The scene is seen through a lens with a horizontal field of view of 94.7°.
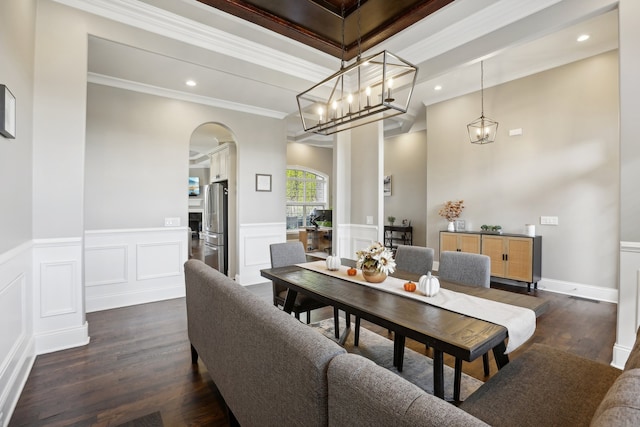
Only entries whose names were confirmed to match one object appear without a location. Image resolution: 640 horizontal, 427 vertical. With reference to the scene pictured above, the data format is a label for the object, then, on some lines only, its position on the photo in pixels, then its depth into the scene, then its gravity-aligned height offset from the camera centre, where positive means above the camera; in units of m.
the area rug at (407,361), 2.14 -1.24
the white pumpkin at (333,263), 2.63 -0.44
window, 9.67 +0.62
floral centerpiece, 2.13 -0.36
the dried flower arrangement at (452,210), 5.42 +0.07
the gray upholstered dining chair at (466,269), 2.32 -0.46
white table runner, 1.46 -0.53
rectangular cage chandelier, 2.01 +1.71
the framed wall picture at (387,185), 7.91 +0.76
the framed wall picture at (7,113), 1.77 +0.63
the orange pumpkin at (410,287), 1.95 -0.48
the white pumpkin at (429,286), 1.85 -0.46
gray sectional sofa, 0.68 -0.58
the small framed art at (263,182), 5.12 +0.55
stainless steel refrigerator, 5.54 -0.29
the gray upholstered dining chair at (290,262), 2.68 -0.52
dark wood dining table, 1.31 -0.54
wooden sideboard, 4.39 -0.59
